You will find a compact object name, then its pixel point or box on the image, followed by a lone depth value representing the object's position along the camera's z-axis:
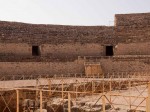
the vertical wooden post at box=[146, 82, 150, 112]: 9.87
